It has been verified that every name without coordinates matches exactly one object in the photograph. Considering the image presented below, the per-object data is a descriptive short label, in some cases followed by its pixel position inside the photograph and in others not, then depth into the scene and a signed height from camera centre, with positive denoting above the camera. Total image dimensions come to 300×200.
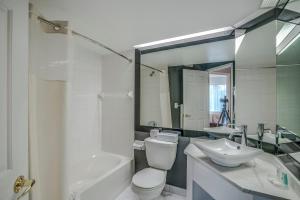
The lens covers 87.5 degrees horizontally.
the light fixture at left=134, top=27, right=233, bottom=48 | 1.87 +0.83
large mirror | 1.36 +0.24
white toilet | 1.75 -0.90
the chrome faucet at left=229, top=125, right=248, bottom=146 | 1.55 -0.35
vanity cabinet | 0.93 -0.54
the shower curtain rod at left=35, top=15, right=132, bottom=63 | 1.20 +0.60
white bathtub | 1.67 -1.06
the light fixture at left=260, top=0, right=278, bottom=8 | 1.33 +0.84
